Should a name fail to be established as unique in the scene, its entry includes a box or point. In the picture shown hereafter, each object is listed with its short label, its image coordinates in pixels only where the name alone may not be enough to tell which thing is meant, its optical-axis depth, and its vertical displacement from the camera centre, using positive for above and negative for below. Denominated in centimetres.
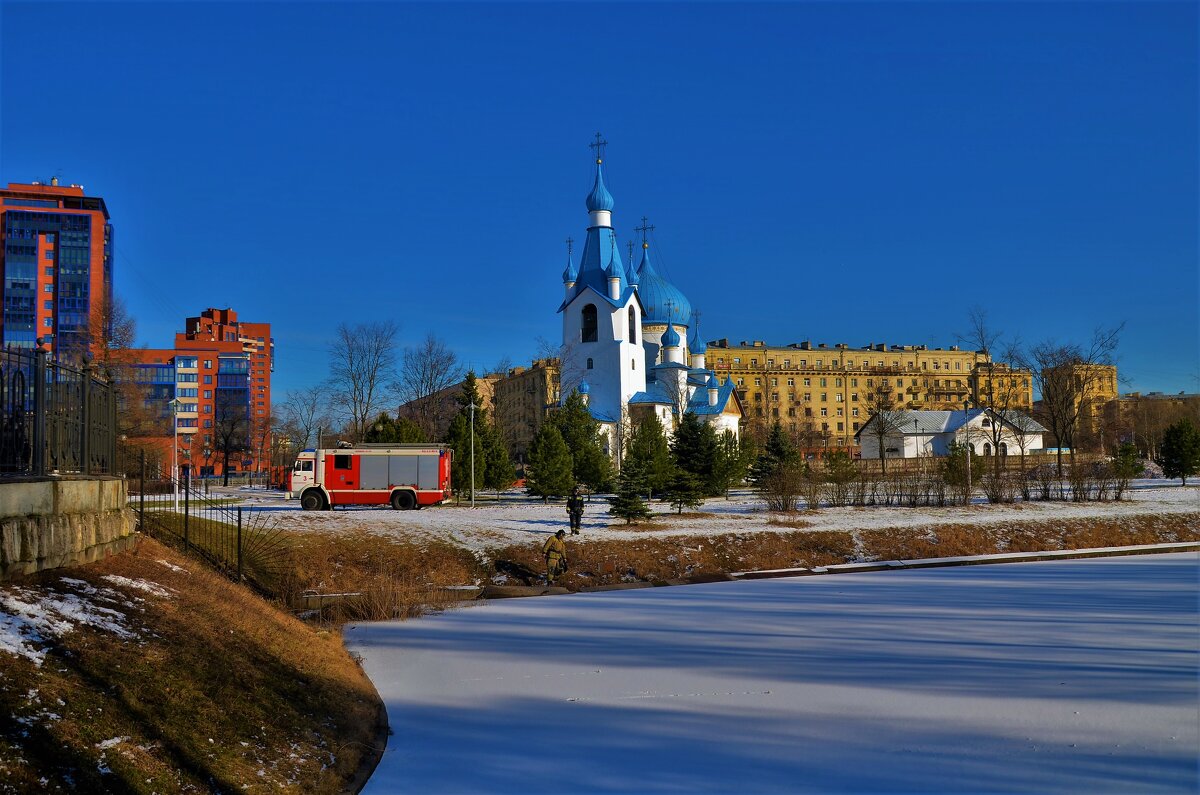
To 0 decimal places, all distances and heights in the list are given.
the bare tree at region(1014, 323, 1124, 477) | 5481 +447
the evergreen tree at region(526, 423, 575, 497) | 3856 +6
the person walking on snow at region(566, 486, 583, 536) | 2533 -120
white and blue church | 7150 +900
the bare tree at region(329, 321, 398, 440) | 5540 +467
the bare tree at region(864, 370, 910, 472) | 6650 +343
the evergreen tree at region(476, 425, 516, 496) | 4253 +8
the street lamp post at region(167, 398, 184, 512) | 3080 +227
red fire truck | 3203 -17
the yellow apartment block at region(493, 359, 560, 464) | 9474 +777
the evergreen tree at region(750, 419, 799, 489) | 4141 +37
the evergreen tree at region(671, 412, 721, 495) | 3678 +55
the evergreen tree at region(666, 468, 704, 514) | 3203 -89
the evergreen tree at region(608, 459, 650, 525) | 2809 -96
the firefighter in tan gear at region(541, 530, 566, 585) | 2102 -194
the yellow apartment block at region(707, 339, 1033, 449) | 12212 +1029
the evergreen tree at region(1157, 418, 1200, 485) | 4472 +14
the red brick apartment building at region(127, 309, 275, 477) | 10031 +1203
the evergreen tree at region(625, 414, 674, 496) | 3779 +56
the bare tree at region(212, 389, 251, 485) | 6762 +382
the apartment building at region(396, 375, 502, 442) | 5709 +385
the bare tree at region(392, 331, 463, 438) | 5931 +544
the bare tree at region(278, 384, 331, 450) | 7519 +384
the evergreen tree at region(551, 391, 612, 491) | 4300 +113
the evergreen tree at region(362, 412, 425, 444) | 4256 +174
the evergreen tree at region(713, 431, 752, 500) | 3681 +2
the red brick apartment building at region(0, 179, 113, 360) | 9850 +2258
